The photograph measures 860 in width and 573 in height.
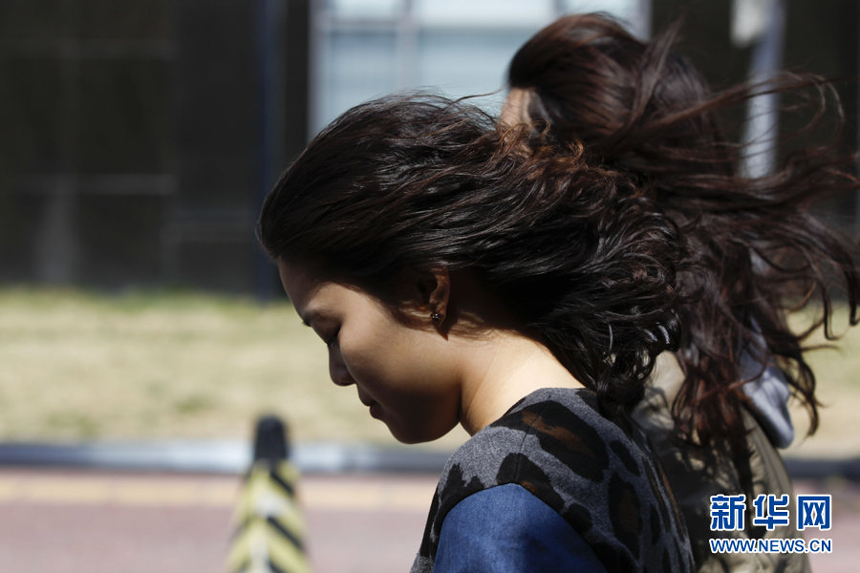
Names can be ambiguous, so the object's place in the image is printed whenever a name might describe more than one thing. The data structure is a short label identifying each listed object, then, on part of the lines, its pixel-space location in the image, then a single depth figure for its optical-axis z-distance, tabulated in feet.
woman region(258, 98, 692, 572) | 9.29
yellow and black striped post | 11.30
